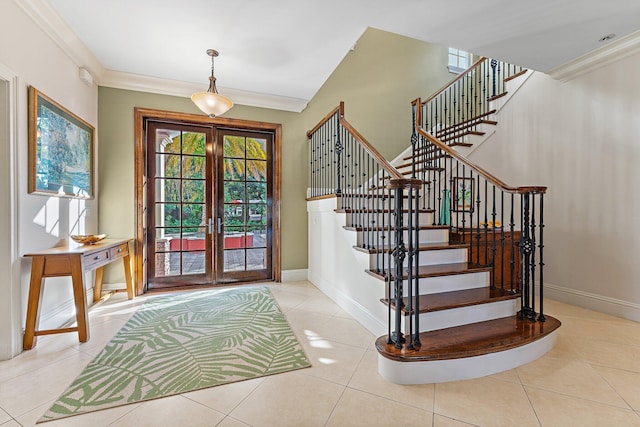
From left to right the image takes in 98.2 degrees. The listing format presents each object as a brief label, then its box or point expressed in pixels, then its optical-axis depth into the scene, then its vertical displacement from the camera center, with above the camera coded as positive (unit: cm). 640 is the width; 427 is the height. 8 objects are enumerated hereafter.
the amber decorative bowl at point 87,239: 277 -30
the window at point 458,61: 582 +320
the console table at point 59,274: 217 -53
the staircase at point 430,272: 187 -60
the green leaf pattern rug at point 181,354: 169 -111
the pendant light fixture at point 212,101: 294 +118
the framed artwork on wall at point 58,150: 228 +57
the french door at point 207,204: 381 +7
